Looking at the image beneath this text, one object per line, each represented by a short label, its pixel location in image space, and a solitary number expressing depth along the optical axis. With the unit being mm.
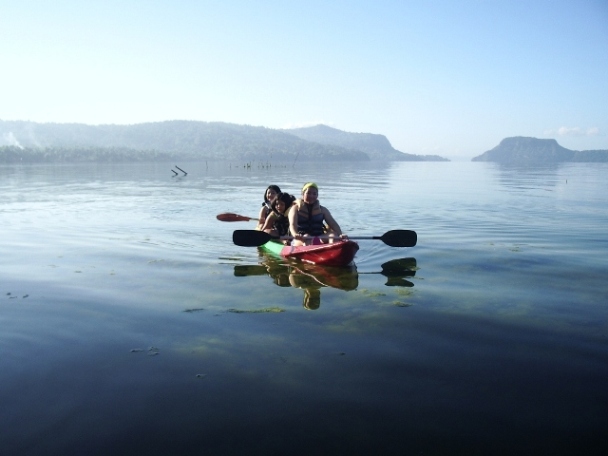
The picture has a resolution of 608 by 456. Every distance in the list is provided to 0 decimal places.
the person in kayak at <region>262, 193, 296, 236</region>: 13398
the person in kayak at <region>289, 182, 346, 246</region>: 12023
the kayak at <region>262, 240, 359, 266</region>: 10344
